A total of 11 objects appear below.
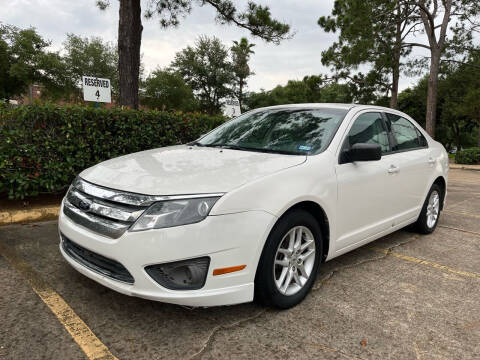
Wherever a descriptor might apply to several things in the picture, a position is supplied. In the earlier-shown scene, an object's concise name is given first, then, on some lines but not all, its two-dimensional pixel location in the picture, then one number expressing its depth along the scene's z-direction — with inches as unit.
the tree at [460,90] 838.5
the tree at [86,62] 1202.0
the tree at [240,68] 1407.5
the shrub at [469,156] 723.4
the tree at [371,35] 647.1
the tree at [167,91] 1371.8
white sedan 87.3
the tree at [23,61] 1064.3
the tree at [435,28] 699.4
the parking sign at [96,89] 259.8
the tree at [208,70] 1343.5
